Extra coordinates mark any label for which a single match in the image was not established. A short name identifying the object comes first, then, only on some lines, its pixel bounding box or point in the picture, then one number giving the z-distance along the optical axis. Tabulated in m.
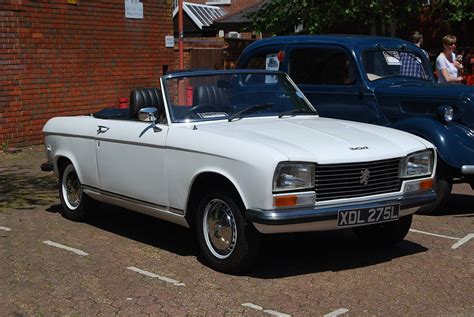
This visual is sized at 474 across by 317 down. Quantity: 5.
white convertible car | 5.39
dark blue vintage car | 7.83
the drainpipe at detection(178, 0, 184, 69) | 17.28
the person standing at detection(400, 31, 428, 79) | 9.13
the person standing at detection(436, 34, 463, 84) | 10.96
